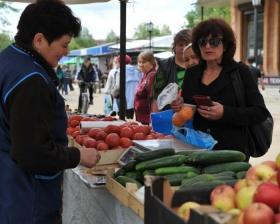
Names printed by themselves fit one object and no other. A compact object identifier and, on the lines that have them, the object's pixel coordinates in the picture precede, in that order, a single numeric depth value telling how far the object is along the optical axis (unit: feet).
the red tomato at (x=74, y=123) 15.28
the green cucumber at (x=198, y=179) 7.11
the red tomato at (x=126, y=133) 12.35
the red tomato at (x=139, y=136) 12.36
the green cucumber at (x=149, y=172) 8.50
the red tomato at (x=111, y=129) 12.65
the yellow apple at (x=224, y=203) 5.75
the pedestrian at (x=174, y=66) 14.93
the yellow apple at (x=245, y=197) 5.68
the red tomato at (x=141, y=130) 12.70
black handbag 10.75
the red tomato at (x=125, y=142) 11.71
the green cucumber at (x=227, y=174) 7.61
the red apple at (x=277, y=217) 5.04
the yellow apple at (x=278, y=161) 6.59
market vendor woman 6.75
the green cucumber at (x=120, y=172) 8.91
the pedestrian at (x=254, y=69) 43.44
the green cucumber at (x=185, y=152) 9.18
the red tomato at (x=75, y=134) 13.30
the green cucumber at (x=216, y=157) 8.39
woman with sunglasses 10.52
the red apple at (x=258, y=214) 5.02
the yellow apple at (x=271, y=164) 6.59
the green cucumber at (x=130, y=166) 9.06
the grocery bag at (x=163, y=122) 12.71
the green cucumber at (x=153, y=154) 9.10
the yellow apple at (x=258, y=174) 6.22
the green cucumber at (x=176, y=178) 7.72
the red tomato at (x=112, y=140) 11.75
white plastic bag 11.35
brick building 69.92
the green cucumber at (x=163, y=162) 8.55
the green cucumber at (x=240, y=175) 7.48
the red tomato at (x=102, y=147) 11.49
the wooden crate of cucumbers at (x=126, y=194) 7.03
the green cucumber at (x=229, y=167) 8.05
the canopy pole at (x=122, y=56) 17.54
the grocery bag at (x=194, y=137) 10.33
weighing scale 10.19
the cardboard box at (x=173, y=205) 4.33
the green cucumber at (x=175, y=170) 8.30
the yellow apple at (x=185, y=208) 5.49
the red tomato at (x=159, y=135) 12.32
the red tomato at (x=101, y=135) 12.23
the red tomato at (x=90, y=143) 11.80
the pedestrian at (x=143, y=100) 21.16
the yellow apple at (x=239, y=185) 6.26
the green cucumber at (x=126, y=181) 8.19
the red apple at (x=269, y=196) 5.38
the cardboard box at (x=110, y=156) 11.05
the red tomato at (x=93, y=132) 12.65
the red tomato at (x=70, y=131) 14.14
